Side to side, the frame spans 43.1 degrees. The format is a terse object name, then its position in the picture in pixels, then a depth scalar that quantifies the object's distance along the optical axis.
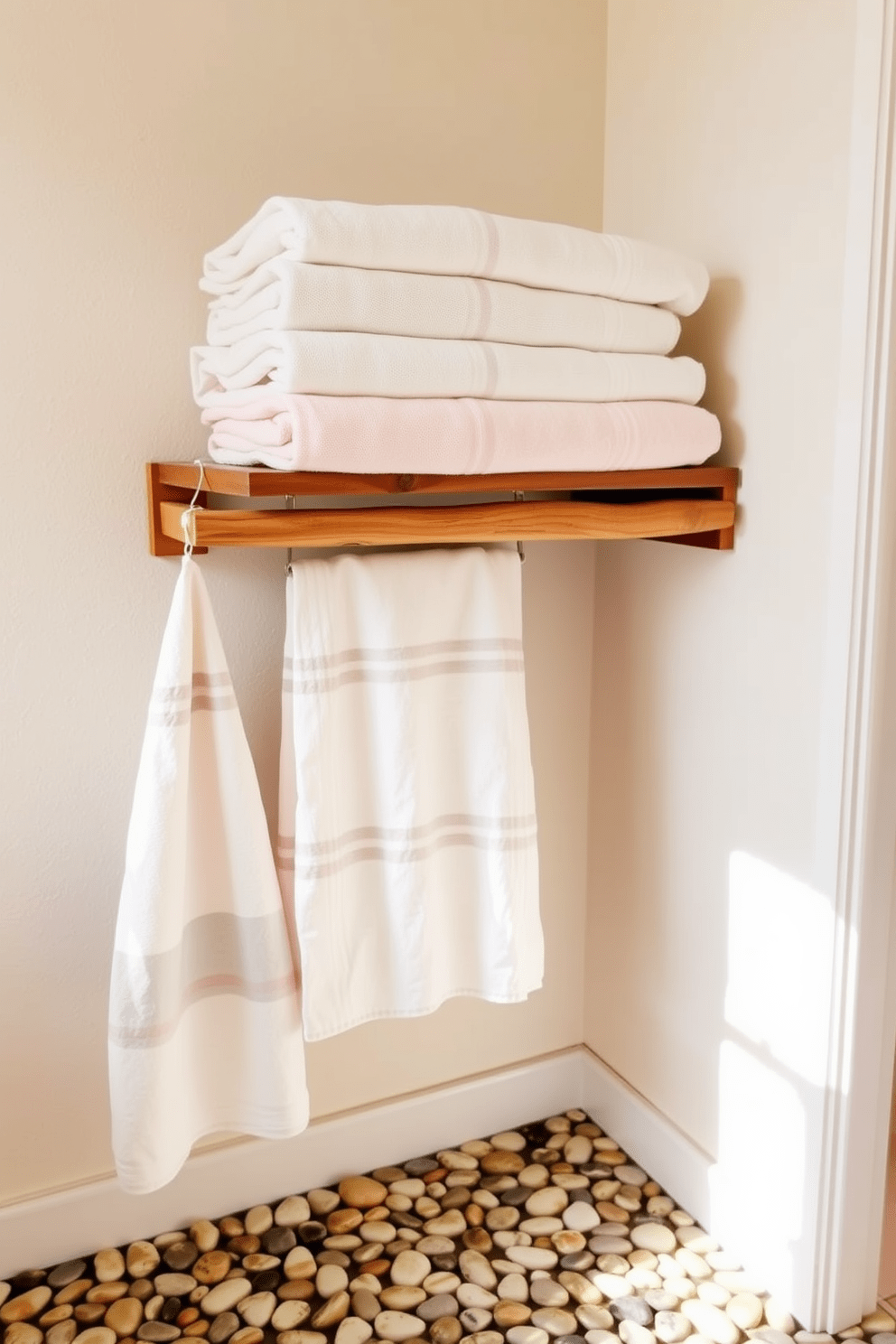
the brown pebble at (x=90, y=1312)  1.38
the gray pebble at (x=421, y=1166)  1.67
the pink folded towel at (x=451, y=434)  1.10
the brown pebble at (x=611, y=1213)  1.57
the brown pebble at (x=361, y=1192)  1.59
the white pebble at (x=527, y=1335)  1.36
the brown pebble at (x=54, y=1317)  1.36
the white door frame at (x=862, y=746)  1.16
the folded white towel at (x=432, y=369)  1.11
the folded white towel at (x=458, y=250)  1.11
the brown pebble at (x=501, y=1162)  1.67
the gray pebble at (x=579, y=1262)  1.48
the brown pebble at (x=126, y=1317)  1.36
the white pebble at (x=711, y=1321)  1.35
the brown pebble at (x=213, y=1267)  1.45
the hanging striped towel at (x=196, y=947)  1.25
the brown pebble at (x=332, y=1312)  1.38
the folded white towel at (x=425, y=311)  1.11
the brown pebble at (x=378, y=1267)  1.46
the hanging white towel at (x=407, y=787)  1.33
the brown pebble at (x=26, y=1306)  1.37
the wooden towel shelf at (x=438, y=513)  1.16
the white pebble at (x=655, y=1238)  1.52
